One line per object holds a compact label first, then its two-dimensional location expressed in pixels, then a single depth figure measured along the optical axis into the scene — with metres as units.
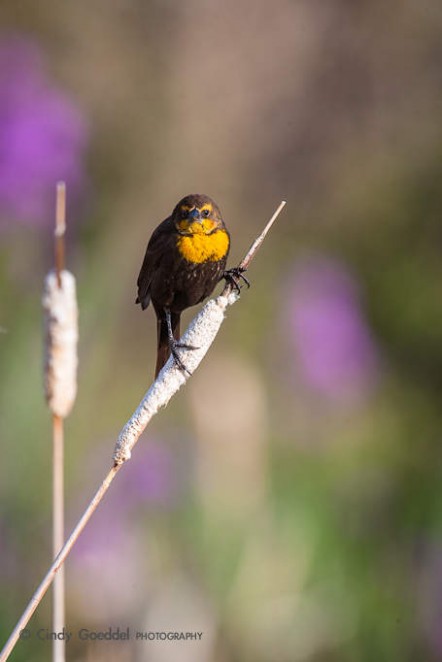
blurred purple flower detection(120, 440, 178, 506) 11.11
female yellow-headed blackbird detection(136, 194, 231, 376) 8.32
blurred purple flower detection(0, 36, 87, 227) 13.07
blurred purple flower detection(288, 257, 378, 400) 13.96
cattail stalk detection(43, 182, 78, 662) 8.23
